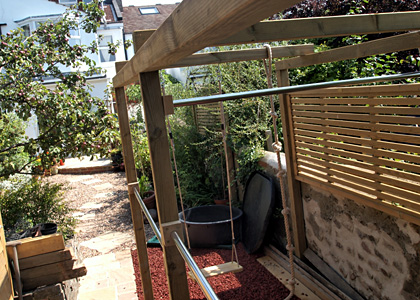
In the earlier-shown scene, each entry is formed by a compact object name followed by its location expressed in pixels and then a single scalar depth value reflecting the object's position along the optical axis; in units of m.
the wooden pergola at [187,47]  0.65
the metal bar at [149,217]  1.60
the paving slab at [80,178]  9.85
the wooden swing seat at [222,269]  3.42
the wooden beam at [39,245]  3.11
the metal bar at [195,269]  1.00
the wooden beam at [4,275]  2.54
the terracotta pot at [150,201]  6.11
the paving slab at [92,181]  9.32
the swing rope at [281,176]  2.99
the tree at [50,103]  4.29
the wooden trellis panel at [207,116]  5.84
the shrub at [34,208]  4.57
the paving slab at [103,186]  8.55
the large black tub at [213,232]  4.45
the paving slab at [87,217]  6.36
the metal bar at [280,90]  1.52
